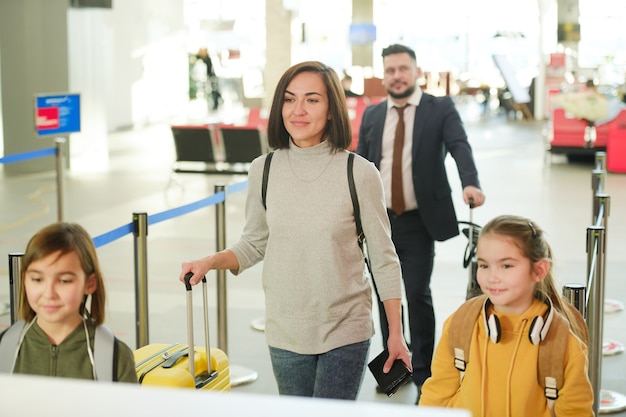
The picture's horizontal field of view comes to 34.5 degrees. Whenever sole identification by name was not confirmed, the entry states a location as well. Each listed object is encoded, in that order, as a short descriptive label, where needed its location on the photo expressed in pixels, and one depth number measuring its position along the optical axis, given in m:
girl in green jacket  2.86
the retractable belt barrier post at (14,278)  4.42
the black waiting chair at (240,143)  16.20
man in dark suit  5.55
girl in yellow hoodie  3.00
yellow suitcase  3.67
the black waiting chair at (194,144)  16.23
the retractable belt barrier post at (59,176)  9.41
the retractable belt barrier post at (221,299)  6.29
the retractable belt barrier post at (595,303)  4.88
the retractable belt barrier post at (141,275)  5.34
